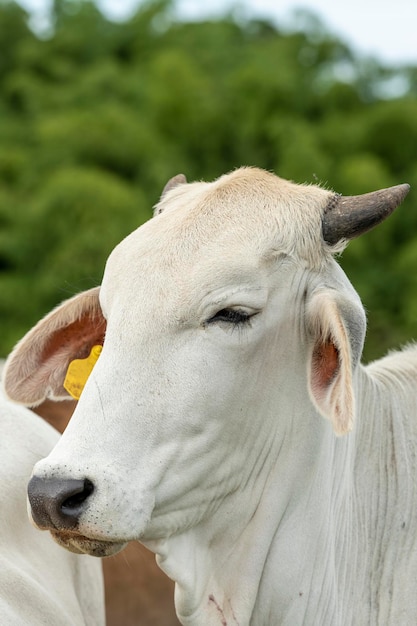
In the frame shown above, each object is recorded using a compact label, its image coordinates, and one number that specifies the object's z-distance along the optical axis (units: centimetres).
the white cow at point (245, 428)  730
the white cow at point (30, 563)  855
